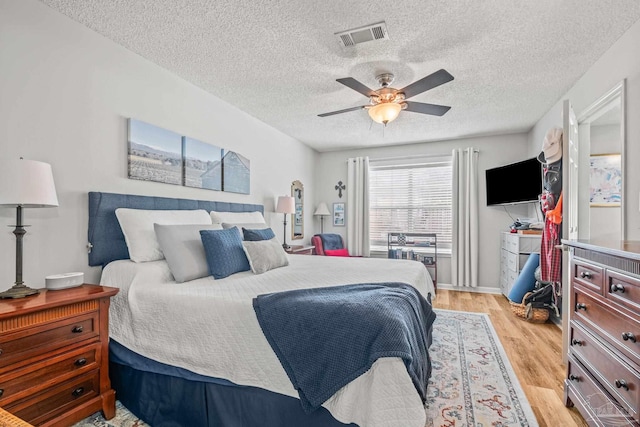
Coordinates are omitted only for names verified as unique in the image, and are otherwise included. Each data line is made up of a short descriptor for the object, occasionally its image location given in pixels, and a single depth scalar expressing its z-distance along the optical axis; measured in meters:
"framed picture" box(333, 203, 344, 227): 6.05
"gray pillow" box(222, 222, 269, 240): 2.88
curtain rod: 5.12
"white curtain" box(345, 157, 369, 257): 5.84
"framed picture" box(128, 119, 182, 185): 2.54
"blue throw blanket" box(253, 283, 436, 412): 1.37
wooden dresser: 1.32
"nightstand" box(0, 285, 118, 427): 1.45
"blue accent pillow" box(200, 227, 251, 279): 2.28
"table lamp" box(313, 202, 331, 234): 5.73
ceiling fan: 2.59
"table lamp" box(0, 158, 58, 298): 1.56
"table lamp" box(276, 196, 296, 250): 4.36
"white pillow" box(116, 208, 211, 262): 2.25
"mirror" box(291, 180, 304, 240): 5.09
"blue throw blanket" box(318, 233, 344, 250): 5.27
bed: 1.35
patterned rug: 1.86
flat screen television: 4.14
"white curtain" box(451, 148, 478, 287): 5.08
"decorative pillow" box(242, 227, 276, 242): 2.80
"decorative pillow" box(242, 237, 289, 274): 2.48
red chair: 5.16
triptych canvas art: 2.59
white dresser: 4.00
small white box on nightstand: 1.79
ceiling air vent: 2.19
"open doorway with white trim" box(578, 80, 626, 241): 3.43
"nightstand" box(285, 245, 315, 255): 4.22
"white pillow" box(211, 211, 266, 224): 3.08
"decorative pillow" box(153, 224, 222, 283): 2.16
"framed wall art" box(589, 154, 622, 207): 3.45
